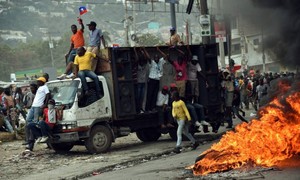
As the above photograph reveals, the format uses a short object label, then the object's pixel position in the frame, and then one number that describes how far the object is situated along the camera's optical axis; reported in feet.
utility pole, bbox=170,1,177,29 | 86.93
